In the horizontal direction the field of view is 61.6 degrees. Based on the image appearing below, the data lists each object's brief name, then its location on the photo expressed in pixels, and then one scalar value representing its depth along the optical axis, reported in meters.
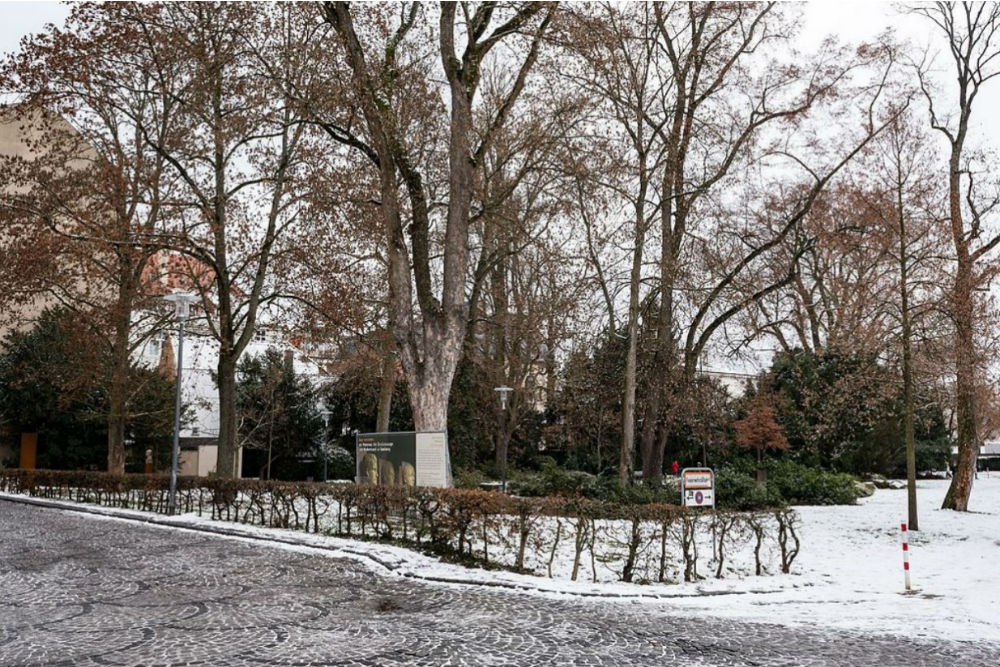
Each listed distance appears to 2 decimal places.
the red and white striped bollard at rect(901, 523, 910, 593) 11.54
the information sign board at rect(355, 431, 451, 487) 16.31
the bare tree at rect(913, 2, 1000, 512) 19.75
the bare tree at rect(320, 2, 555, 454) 17.97
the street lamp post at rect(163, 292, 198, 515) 19.08
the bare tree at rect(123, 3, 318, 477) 20.00
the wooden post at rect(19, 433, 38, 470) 33.86
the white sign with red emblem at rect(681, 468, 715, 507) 14.82
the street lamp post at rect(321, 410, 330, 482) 39.09
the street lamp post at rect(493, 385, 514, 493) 26.08
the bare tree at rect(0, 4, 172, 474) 19.33
